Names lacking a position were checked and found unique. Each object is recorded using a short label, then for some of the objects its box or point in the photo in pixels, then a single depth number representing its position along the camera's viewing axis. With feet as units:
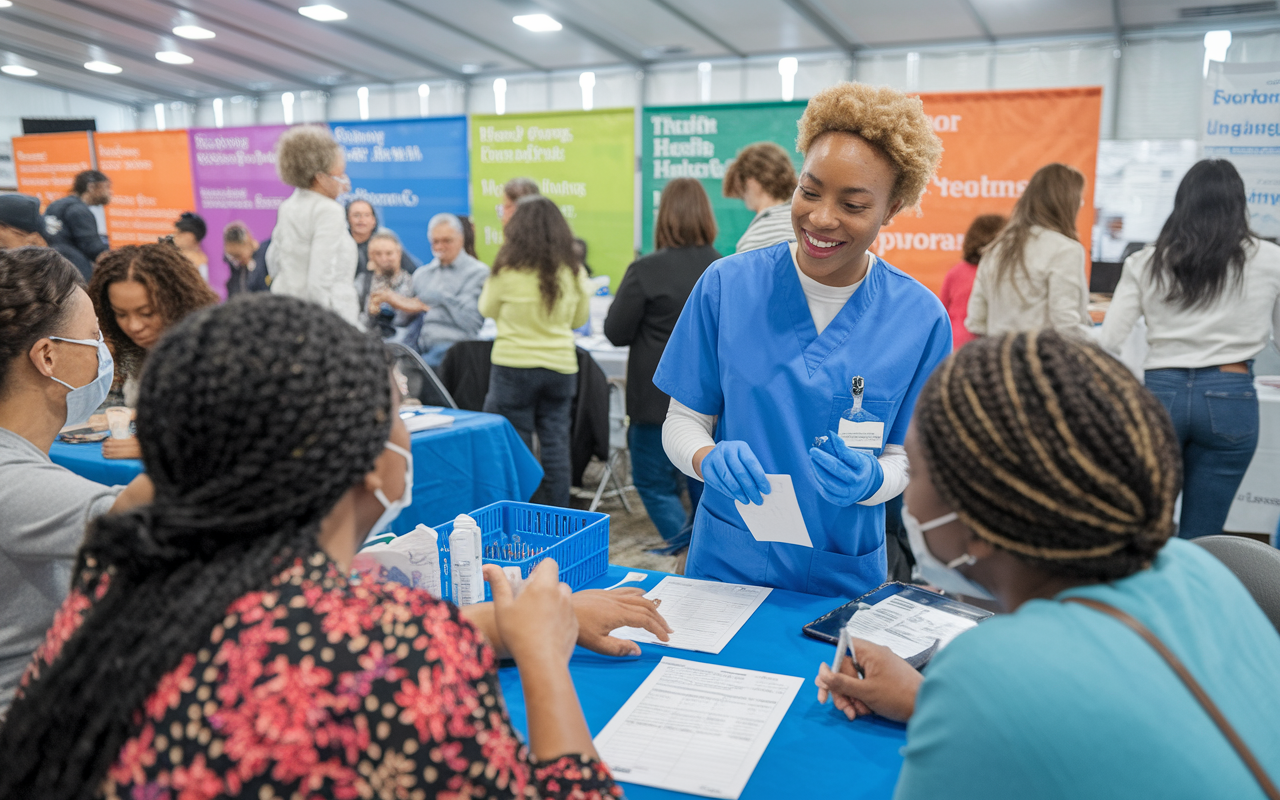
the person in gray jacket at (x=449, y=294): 15.44
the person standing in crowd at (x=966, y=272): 13.34
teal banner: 15.90
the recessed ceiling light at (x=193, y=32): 33.04
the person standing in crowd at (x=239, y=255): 21.42
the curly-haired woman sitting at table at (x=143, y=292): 7.74
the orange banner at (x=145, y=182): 24.47
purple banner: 22.65
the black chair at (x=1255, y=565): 4.46
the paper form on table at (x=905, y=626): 4.40
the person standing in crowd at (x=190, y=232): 22.49
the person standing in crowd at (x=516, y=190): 16.33
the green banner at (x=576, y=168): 18.15
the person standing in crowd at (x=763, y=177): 10.76
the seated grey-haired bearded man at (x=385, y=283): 16.78
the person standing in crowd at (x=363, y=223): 18.95
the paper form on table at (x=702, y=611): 4.51
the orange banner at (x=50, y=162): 26.71
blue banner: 19.90
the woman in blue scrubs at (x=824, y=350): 5.17
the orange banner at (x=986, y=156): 13.58
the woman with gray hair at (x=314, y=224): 13.39
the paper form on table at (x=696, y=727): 3.36
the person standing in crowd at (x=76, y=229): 17.95
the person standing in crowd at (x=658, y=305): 11.50
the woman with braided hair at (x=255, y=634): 2.22
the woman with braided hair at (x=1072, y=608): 2.27
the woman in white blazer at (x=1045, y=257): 11.23
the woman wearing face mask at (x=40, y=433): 4.18
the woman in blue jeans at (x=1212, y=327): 9.98
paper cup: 8.64
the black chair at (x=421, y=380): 11.96
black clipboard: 4.57
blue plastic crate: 5.03
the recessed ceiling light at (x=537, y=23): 28.76
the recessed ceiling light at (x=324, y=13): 28.78
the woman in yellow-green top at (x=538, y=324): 12.48
